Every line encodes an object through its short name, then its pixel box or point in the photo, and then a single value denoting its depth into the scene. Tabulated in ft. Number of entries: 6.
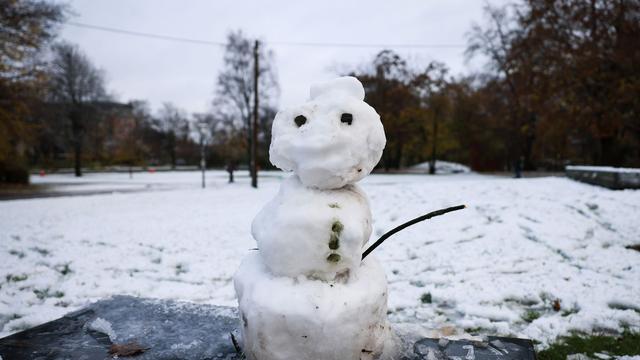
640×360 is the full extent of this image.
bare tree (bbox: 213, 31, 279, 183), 95.45
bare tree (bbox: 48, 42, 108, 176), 99.30
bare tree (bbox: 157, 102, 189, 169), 201.59
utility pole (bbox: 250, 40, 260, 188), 53.88
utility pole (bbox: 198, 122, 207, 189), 64.98
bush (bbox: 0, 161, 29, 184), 69.82
